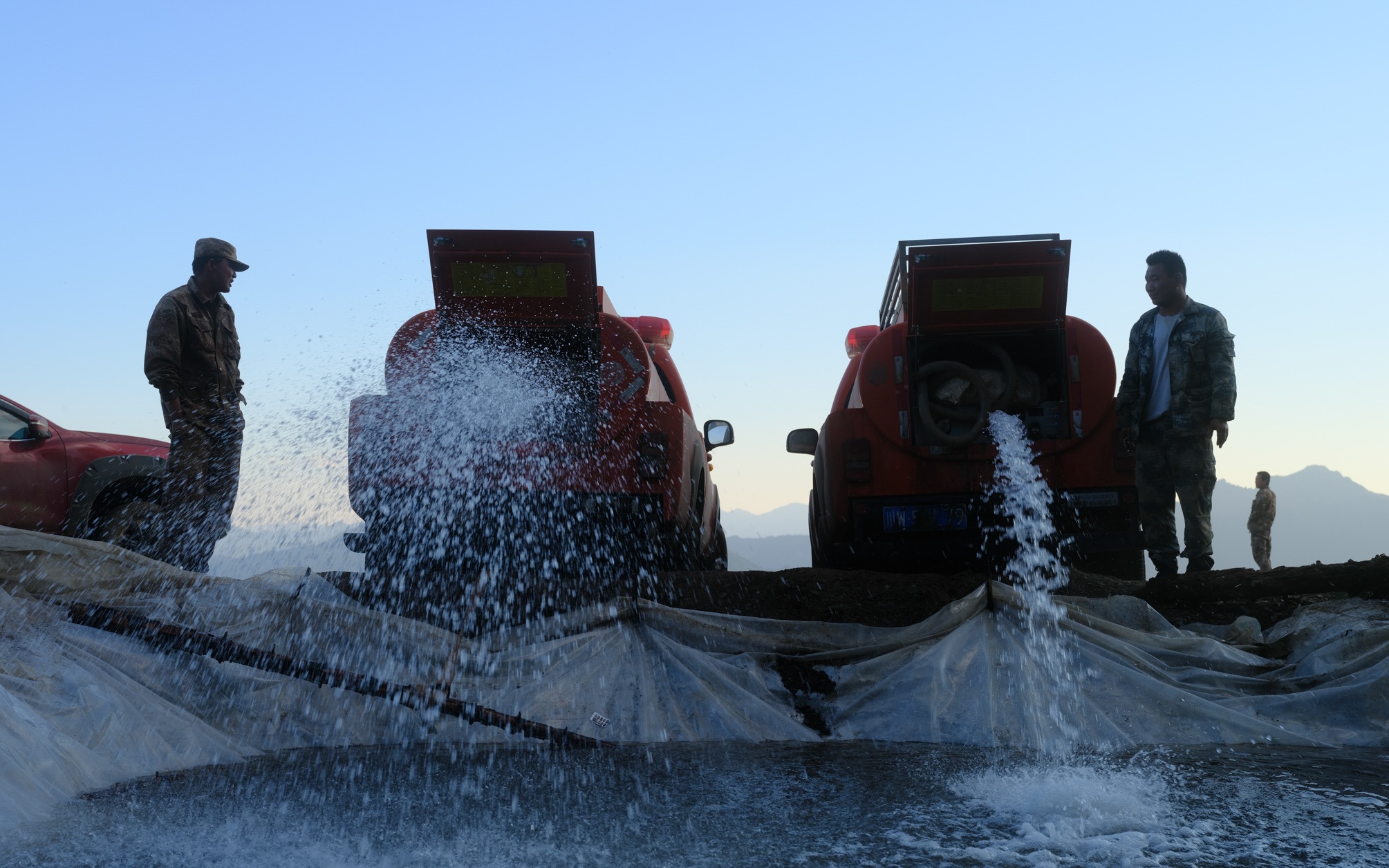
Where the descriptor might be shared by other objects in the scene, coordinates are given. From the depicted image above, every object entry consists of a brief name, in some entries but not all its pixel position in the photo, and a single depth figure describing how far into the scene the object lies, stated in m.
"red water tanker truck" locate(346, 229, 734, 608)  5.95
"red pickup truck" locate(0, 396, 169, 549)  7.33
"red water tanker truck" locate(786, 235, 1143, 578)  6.52
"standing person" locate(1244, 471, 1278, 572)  13.91
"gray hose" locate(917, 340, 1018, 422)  6.68
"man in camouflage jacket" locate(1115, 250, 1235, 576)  6.14
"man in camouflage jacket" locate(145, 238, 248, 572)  6.16
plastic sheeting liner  3.89
